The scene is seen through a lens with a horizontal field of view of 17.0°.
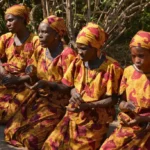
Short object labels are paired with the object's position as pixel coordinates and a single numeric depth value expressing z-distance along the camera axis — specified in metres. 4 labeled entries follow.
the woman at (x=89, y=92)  4.41
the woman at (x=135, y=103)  4.07
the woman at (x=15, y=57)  5.43
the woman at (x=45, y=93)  4.93
